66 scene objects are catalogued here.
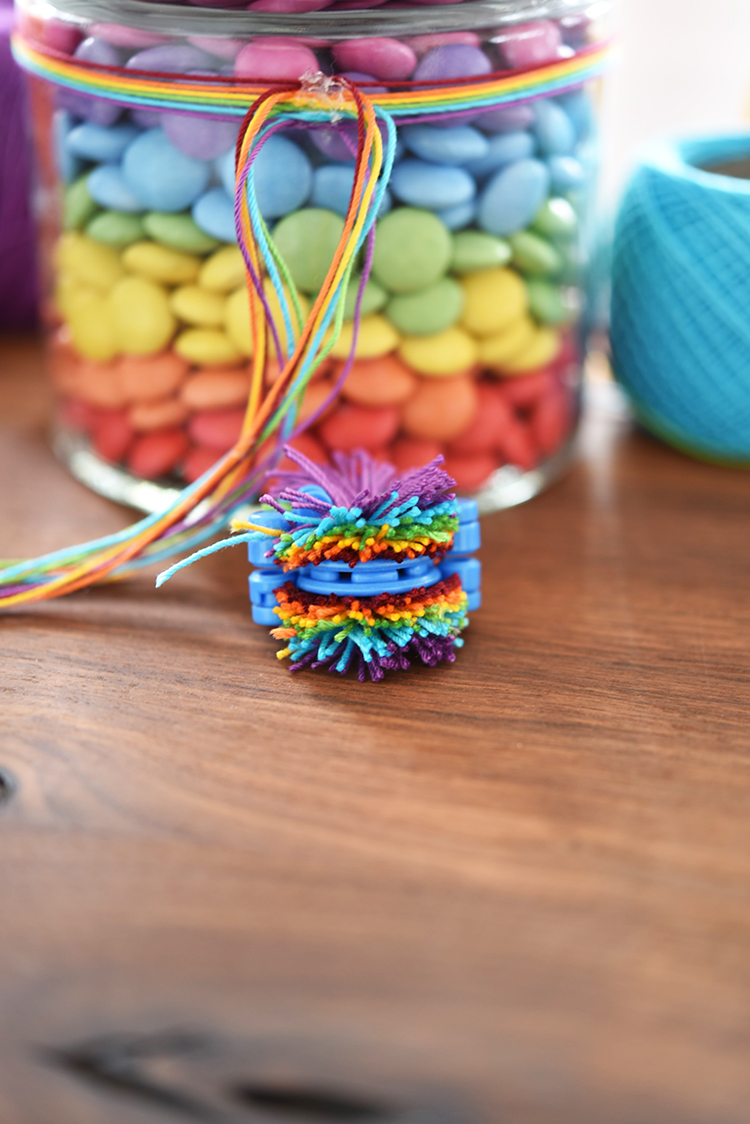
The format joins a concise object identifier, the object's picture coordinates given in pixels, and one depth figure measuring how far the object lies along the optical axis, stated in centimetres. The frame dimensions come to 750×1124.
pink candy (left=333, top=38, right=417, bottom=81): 36
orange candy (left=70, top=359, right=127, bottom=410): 45
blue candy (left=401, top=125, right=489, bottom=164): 38
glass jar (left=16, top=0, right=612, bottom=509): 37
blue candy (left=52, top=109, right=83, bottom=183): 42
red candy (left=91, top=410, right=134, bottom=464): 45
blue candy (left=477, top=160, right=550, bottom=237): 40
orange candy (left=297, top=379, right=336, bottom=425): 41
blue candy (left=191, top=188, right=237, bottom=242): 39
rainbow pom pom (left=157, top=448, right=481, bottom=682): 34
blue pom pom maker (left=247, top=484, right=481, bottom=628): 34
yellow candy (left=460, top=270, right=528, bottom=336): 41
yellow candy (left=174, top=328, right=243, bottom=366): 41
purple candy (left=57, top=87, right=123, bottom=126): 40
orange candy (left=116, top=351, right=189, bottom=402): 42
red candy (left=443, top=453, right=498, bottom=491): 44
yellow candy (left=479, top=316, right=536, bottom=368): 42
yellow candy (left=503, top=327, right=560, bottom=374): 44
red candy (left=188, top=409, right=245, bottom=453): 42
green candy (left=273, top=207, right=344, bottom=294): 39
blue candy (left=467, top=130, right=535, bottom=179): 39
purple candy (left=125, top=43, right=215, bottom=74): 37
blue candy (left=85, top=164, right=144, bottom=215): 40
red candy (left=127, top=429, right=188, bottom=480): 44
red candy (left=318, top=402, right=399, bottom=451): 42
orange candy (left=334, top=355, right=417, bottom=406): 41
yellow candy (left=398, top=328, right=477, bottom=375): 41
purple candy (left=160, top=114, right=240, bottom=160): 38
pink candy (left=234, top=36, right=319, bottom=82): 36
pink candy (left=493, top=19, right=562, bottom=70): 38
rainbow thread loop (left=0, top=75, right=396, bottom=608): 35
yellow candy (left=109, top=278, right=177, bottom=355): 41
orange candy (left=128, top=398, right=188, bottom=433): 43
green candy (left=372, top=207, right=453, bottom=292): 39
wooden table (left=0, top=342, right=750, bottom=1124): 23
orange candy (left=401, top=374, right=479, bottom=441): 42
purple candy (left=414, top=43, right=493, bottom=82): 37
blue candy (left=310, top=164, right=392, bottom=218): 38
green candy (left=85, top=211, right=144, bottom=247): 40
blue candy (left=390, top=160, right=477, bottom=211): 38
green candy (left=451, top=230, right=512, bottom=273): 40
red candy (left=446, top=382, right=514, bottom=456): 43
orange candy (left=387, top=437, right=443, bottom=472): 43
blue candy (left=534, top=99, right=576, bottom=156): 41
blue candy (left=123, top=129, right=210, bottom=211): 39
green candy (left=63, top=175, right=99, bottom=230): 42
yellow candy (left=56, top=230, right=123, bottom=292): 42
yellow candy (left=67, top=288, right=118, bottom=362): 43
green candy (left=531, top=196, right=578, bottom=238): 42
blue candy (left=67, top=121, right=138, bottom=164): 40
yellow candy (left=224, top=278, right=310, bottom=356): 40
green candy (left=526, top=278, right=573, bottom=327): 43
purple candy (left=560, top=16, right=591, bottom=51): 41
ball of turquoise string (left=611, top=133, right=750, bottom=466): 44
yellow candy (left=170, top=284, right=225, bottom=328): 40
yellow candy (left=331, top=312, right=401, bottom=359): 40
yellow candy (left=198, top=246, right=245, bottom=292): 39
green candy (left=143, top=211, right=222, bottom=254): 39
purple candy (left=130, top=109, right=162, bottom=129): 39
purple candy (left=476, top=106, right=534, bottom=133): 39
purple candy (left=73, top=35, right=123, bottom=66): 38
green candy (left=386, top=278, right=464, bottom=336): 40
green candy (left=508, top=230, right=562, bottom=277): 41
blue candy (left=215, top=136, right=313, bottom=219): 38
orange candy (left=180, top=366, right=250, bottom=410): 41
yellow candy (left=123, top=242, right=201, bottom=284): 40
